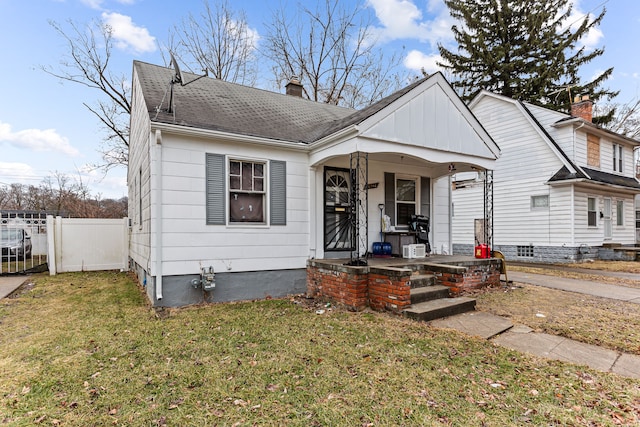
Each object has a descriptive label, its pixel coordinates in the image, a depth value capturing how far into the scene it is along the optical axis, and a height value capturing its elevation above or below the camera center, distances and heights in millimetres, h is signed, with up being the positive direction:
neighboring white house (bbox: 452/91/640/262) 12648 +1215
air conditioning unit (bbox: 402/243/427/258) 7320 -850
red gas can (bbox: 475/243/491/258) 7826 -936
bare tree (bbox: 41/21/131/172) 14723 +6766
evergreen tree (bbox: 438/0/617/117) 18844 +10019
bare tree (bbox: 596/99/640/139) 21906 +6839
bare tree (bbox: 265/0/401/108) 17169 +9039
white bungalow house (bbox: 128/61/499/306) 5801 +843
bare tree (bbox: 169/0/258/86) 16469 +9232
